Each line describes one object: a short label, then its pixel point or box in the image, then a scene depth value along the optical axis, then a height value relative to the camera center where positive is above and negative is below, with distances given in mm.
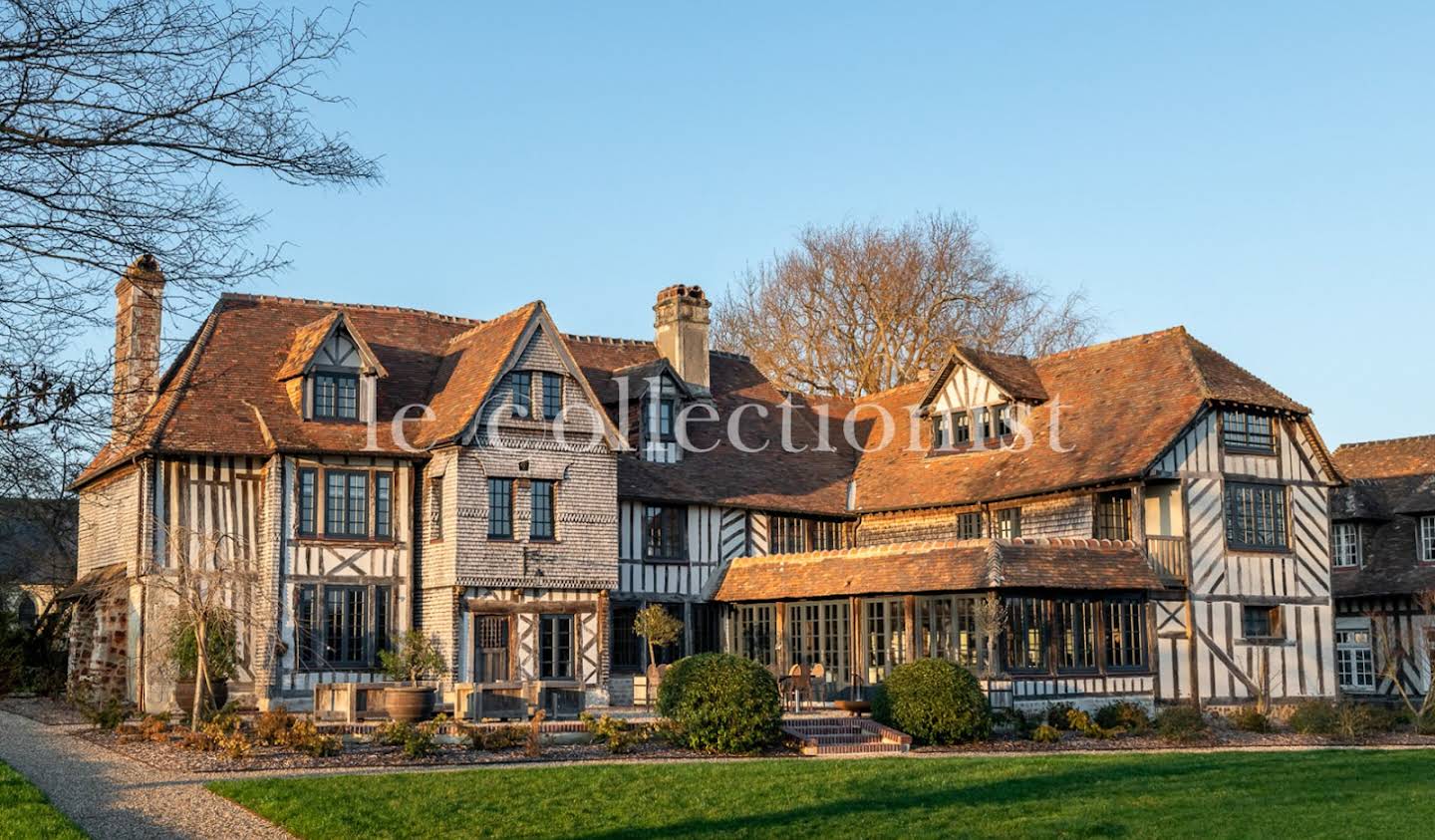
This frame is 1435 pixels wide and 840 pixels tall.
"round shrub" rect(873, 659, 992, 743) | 22800 -1936
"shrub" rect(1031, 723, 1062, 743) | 23703 -2496
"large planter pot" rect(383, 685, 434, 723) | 22172 -1744
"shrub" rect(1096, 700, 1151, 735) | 25859 -2457
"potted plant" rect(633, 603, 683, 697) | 29266 -909
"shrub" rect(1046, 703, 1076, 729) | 25516 -2391
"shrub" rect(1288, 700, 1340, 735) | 25766 -2521
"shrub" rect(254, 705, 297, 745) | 19891 -1883
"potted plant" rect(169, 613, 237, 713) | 23766 -1191
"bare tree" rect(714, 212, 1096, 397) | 45906 +8024
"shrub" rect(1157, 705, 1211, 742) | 24514 -2460
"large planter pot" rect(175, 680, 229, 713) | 24891 -1778
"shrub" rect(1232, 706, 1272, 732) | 26734 -2620
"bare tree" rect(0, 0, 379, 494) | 9031 +2632
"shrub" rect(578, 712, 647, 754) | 20859 -2151
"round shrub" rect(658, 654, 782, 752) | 21203 -1779
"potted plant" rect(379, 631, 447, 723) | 25656 -1346
